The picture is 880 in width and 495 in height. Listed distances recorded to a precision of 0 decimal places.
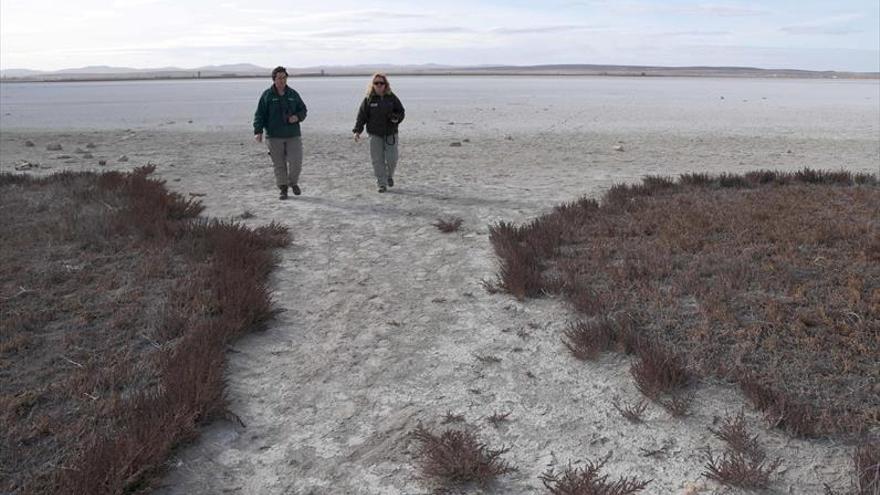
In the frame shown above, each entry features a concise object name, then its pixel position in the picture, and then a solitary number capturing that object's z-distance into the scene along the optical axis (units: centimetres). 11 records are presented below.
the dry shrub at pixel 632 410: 451
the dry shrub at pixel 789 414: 419
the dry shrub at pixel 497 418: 457
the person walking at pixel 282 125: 1063
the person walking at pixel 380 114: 1120
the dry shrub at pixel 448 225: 922
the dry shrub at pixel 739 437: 404
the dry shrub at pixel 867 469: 362
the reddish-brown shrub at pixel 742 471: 378
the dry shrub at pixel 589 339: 536
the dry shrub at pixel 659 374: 473
